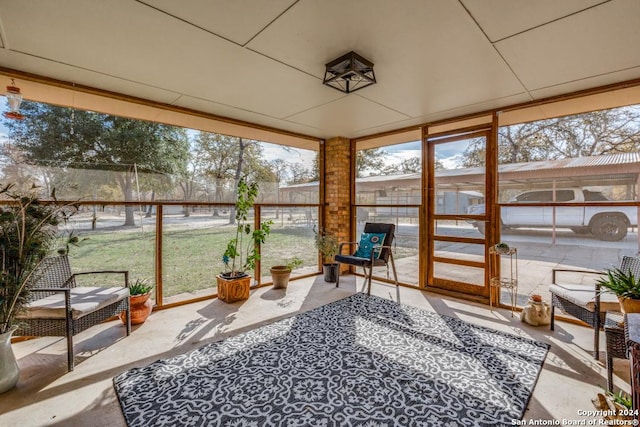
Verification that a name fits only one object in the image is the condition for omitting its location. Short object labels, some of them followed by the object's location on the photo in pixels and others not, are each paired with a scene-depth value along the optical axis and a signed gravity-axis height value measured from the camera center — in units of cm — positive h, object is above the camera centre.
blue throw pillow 419 -47
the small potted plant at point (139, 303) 295 -94
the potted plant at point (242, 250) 367 -53
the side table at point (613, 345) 191 -89
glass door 379 -1
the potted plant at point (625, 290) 194 -55
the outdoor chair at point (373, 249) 398 -54
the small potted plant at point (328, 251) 459 -65
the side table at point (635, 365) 104 -57
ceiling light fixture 229 +120
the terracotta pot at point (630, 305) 192 -63
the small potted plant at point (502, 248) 328 -42
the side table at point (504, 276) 329 -79
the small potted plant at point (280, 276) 423 -95
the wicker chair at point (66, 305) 216 -74
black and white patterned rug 170 -119
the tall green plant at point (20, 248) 194 -25
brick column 499 +44
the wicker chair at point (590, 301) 231 -75
